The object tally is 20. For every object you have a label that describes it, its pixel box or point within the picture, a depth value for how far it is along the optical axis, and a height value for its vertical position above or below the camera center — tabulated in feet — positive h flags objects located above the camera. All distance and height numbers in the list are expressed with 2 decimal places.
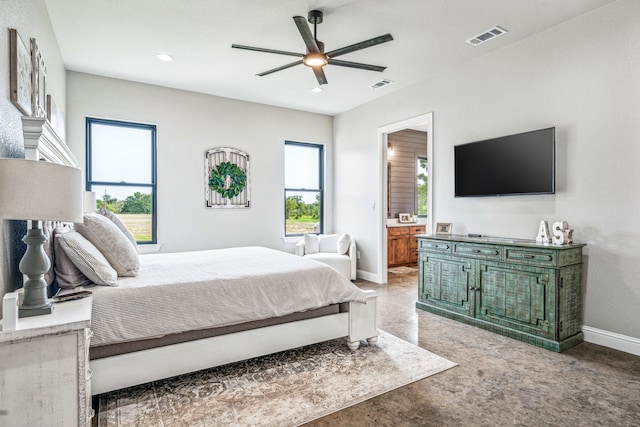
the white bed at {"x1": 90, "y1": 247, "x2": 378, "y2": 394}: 6.88 -2.22
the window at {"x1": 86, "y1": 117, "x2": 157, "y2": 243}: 15.21 +1.81
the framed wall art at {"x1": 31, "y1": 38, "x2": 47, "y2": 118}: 7.85 +3.09
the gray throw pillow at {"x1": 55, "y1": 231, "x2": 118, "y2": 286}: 6.92 -0.94
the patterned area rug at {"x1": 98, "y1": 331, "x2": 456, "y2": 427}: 6.57 -3.80
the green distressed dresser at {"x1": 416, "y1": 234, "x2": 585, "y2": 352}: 9.66 -2.30
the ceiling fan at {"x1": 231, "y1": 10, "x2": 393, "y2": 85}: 8.84 +4.39
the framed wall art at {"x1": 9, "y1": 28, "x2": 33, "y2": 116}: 6.31 +2.64
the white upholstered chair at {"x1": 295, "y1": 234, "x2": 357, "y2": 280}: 17.93 -2.05
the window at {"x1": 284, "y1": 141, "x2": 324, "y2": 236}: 20.13 +1.38
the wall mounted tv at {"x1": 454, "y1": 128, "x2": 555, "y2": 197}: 10.94 +1.57
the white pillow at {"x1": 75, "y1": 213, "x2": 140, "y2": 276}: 7.88 -0.70
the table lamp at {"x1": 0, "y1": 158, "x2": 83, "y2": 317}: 4.37 +0.12
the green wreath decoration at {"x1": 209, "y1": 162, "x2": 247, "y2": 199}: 17.48 +1.63
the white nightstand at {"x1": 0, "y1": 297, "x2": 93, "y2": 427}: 4.53 -2.14
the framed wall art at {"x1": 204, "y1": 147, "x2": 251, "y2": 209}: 17.38 +1.69
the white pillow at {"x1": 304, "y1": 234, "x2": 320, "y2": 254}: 18.72 -1.74
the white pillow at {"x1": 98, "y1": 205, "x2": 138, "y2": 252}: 9.78 -0.24
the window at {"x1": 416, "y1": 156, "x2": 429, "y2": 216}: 25.16 +2.11
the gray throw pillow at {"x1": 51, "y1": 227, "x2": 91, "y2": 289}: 7.06 -1.17
